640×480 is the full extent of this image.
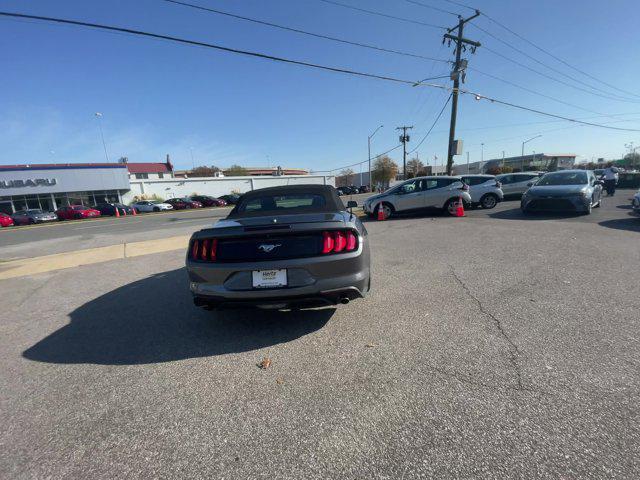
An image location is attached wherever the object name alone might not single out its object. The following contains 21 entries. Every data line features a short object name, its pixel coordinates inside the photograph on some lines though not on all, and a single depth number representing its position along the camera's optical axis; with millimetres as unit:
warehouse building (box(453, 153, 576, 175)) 87625
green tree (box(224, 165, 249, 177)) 103688
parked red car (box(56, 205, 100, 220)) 30656
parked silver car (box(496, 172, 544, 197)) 16750
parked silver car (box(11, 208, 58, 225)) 28125
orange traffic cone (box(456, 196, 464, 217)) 11578
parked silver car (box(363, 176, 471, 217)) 11703
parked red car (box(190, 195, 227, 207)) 41144
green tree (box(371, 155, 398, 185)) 74312
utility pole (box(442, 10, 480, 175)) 19803
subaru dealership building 37469
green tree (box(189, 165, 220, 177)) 99062
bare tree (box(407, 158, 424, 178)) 80475
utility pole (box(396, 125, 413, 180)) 55375
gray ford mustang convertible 3002
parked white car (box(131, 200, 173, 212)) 36875
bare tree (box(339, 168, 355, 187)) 98325
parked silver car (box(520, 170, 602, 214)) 10008
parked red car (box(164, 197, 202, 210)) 38719
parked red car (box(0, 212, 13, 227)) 27177
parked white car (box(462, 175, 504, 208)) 13741
